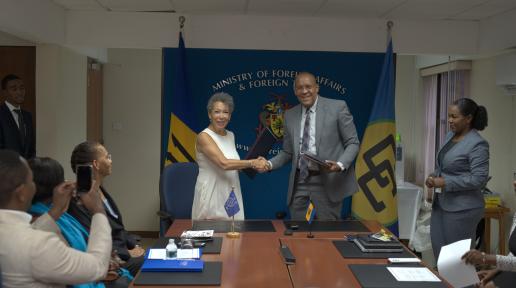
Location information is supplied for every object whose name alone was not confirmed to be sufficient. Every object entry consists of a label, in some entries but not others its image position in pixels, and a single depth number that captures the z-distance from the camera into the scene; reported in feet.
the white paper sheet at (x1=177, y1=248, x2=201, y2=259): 7.93
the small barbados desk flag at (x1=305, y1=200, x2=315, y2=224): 9.43
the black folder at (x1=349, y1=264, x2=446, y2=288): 6.80
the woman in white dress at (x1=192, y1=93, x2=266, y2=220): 11.31
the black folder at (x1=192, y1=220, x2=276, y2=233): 10.07
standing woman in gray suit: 11.51
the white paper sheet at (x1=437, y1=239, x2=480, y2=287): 8.23
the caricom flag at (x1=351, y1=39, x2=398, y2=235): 15.99
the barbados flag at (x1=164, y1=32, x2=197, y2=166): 15.81
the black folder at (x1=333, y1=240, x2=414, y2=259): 8.24
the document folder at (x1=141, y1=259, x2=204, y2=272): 7.27
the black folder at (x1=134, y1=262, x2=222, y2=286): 6.77
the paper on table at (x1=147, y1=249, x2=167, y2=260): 7.87
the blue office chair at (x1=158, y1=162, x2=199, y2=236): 12.58
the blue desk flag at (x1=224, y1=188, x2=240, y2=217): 9.89
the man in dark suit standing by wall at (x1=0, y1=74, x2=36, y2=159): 14.85
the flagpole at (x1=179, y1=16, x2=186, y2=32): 16.12
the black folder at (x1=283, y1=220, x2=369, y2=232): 10.18
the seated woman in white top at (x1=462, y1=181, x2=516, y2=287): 8.23
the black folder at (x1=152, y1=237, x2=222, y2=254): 8.35
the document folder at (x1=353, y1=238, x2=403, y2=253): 8.48
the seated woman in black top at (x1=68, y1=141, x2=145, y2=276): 8.16
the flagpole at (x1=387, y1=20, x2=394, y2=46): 16.49
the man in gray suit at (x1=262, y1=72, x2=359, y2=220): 11.59
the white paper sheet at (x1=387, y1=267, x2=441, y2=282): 7.09
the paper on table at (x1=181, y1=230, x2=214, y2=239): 9.16
